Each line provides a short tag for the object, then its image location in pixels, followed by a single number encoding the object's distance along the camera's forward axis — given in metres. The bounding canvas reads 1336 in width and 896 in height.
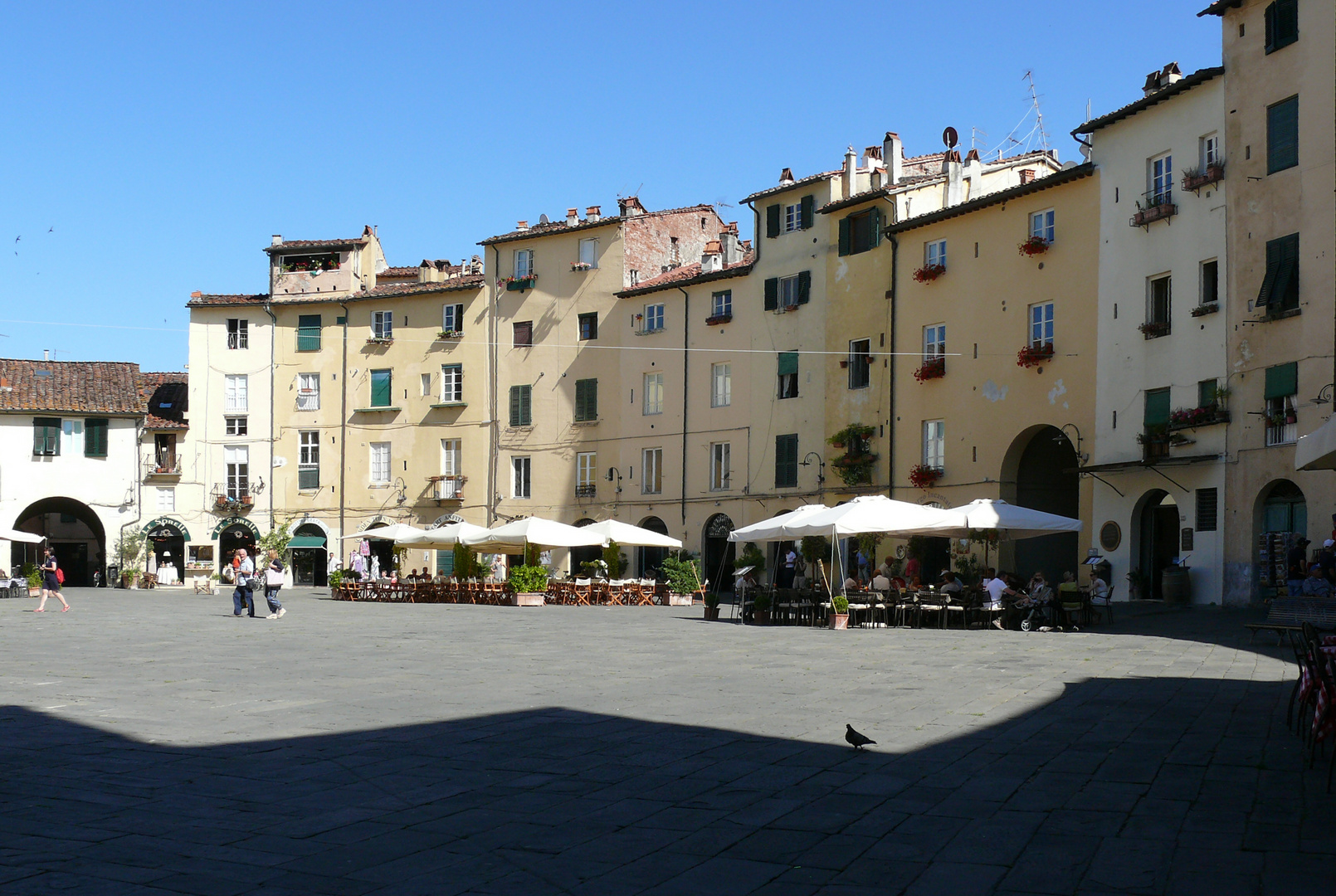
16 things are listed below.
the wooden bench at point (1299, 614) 15.51
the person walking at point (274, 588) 28.92
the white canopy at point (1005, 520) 24.36
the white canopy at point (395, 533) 41.77
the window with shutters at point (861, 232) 40.84
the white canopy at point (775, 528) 26.02
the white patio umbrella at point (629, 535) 36.91
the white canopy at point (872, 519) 24.50
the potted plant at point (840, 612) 25.00
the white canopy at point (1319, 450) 9.64
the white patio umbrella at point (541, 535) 36.75
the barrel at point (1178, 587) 29.37
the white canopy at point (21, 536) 46.01
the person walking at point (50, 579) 32.06
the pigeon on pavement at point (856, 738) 9.17
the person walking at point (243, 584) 28.73
